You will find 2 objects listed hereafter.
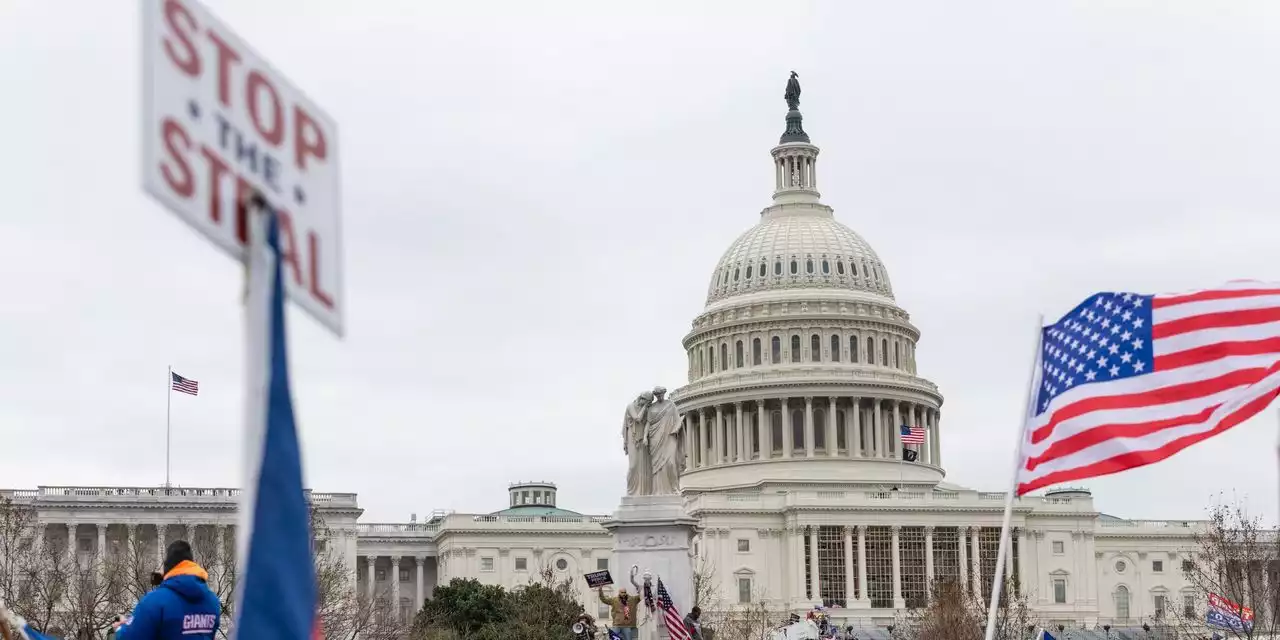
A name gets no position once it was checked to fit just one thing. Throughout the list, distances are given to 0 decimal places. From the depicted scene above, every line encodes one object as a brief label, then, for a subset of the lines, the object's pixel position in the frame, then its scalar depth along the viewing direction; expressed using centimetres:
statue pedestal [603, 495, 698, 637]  4772
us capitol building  14512
